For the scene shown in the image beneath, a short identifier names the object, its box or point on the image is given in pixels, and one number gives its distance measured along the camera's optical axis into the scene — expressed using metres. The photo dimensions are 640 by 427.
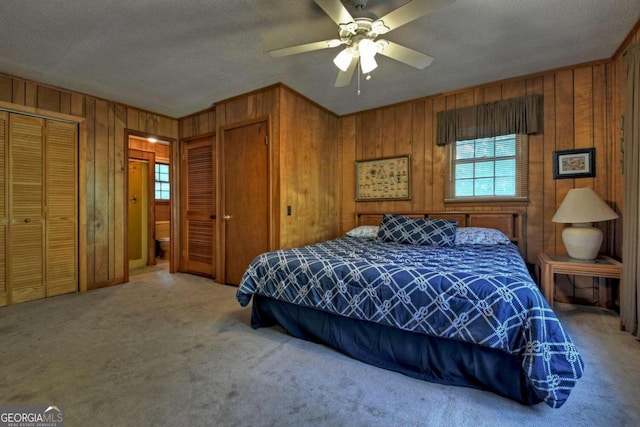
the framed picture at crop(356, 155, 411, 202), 3.95
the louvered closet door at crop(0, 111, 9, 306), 2.98
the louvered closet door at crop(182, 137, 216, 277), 4.18
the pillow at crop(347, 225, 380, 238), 3.66
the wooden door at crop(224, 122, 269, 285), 3.48
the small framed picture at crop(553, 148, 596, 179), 2.90
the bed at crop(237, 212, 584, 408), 1.38
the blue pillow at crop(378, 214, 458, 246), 3.00
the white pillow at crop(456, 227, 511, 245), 2.94
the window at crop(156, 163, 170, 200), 6.23
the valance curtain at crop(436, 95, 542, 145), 3.13
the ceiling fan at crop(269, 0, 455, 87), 1.63
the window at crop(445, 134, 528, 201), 3.24
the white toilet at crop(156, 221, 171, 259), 5.77
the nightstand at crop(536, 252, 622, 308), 2.37
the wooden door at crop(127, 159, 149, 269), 5.18
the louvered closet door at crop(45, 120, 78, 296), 3.31
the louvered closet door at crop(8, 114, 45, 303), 3.06
